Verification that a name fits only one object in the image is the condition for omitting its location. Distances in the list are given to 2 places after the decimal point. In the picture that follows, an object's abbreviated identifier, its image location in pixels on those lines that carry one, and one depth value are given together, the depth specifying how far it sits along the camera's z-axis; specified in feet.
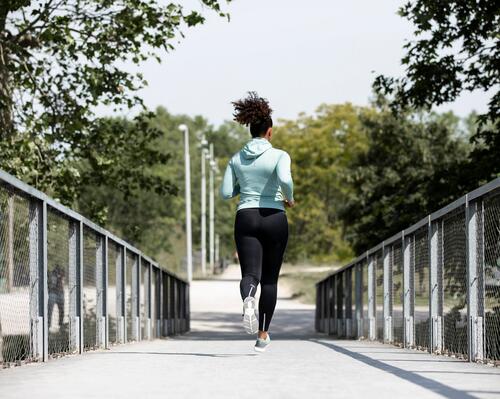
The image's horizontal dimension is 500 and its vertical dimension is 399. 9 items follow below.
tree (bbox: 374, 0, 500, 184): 58.39
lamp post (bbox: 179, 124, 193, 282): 188.47
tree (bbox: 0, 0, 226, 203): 52.60
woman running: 28.84
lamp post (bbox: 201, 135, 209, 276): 234.58
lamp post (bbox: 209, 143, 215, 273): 266.24
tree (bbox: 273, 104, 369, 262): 204.95
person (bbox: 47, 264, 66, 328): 31.40
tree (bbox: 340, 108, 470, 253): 115.96
